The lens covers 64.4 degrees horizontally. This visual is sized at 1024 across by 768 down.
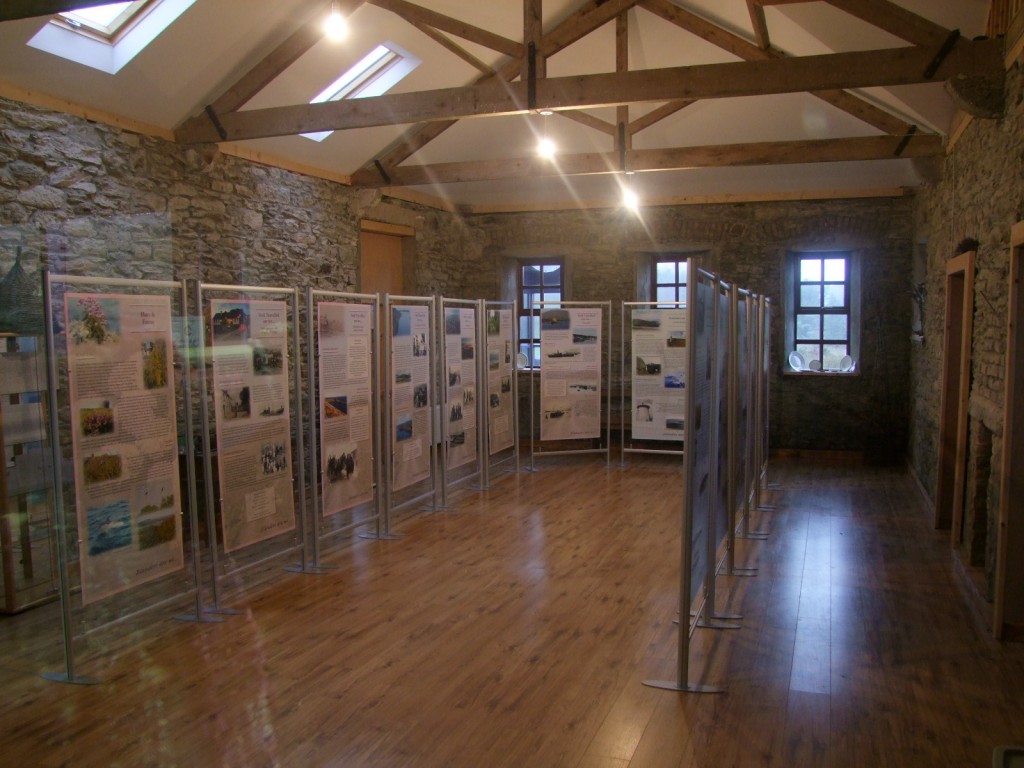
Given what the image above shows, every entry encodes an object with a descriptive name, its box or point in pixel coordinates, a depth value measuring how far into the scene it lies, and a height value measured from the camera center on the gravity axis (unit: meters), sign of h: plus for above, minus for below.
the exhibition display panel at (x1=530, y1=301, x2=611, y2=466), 8.93 -0.49
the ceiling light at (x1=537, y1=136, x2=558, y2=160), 6.75 +1.52
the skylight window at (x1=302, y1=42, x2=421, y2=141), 7.25 +2.31
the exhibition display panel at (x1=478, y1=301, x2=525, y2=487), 8.11 -0.54
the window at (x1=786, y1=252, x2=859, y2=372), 9.98 +0.19
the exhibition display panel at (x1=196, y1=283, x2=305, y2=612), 4.46 -0.50
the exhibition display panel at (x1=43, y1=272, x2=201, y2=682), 3.67 -0.52
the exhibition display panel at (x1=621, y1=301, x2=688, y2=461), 8.80 -0.48
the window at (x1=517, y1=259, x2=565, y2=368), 11.09 +0.55
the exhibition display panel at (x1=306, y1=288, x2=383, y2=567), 5.29 -0.48
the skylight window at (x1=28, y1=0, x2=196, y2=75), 5.25 +2.00
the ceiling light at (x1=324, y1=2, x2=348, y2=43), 5.21 +1.96
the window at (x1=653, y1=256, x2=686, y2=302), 10.60 +0.65
